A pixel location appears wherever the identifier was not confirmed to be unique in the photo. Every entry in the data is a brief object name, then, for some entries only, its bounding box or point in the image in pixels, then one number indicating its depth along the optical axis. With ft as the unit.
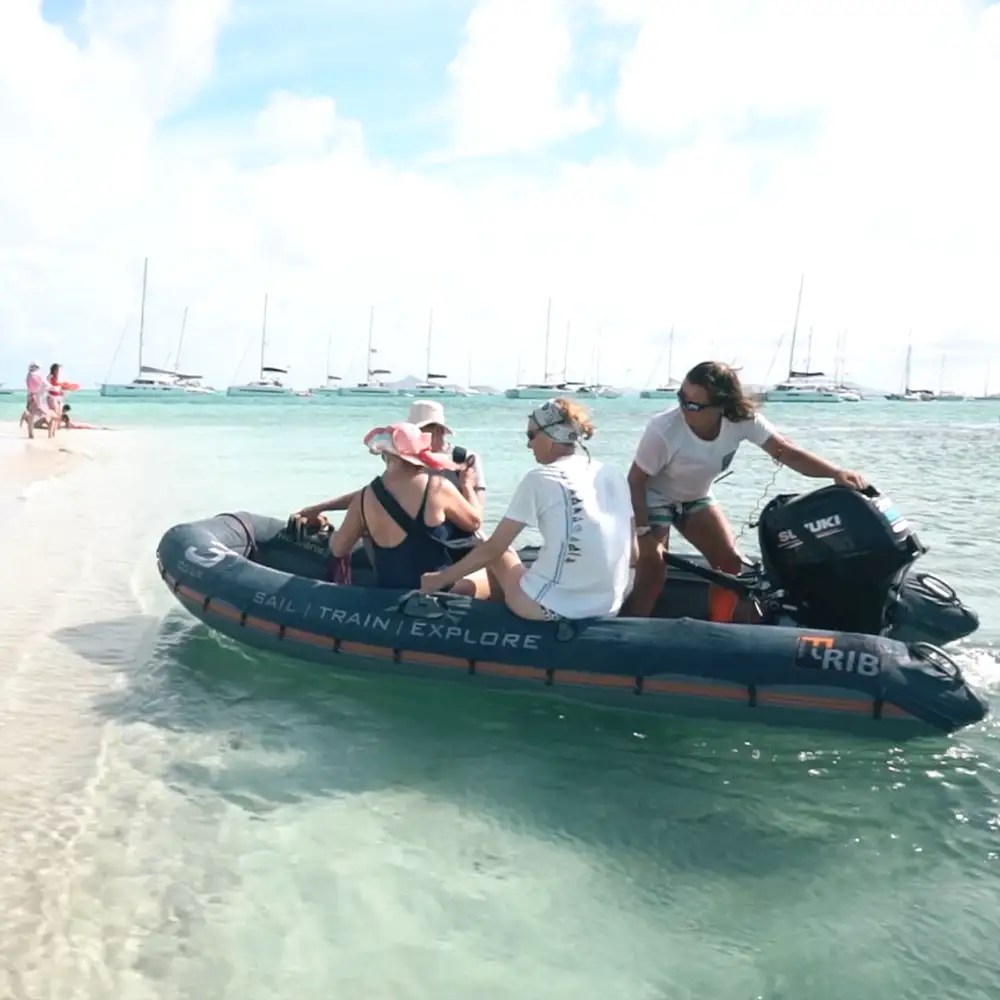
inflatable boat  13.67
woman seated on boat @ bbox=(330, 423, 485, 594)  15.47
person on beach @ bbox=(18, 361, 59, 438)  64.44
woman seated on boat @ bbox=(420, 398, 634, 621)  13.67
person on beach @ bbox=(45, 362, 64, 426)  66.80
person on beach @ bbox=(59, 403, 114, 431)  79.46
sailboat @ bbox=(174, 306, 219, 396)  218.38
